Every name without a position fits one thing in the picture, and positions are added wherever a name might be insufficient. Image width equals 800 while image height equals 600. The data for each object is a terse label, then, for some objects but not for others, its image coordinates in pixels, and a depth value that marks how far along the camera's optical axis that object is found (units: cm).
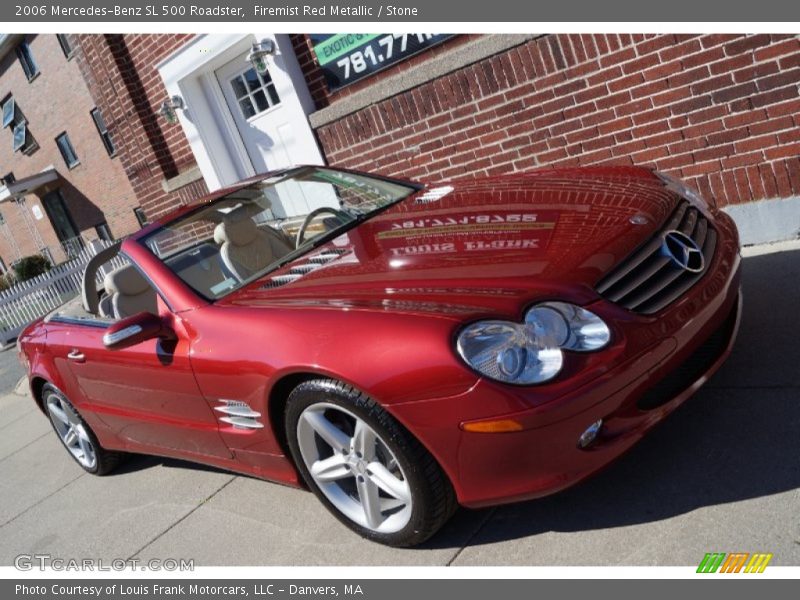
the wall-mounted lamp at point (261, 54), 738
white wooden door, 755
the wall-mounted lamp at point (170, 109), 895
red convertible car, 237
